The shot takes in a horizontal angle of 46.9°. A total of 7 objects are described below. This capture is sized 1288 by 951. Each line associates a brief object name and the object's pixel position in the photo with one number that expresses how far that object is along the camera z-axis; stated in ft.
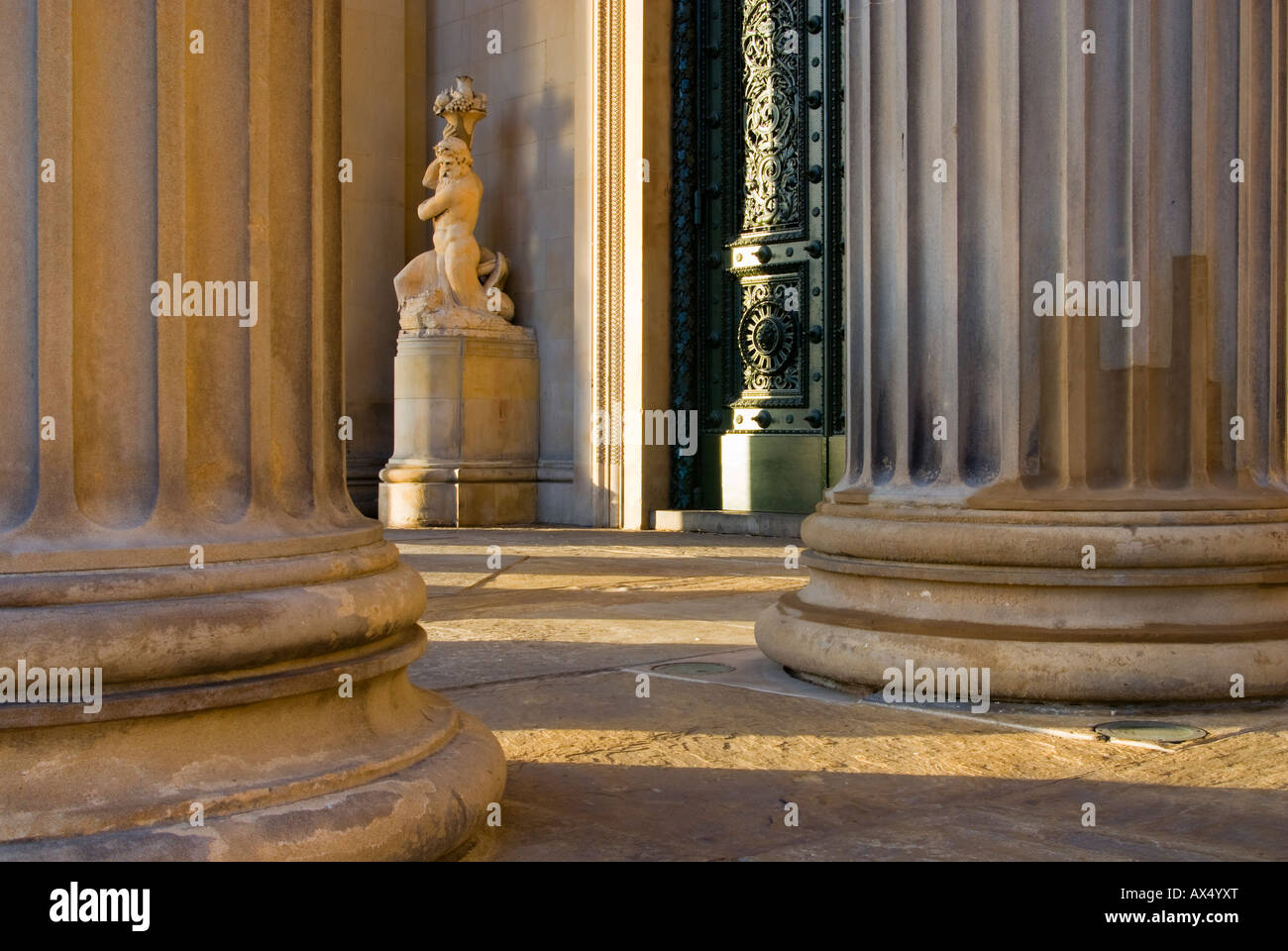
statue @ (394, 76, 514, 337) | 49.57
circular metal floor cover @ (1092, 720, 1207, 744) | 14.40
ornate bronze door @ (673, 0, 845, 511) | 41.96
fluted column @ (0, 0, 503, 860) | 9.03
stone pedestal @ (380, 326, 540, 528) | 48.62
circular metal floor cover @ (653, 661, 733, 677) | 18.63
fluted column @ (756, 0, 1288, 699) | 16.16
